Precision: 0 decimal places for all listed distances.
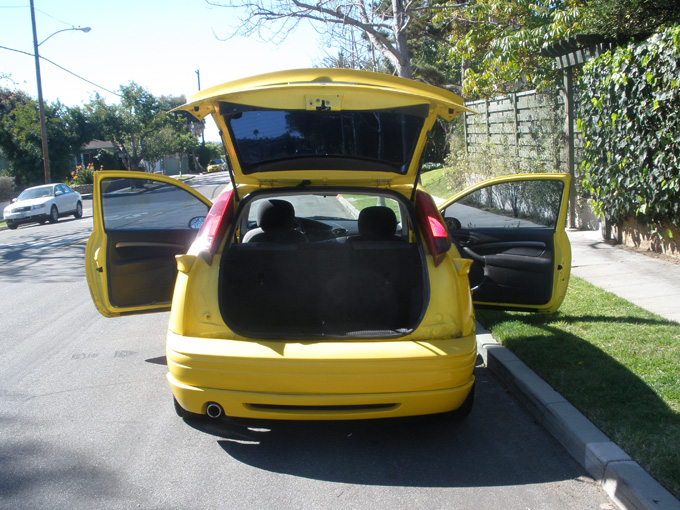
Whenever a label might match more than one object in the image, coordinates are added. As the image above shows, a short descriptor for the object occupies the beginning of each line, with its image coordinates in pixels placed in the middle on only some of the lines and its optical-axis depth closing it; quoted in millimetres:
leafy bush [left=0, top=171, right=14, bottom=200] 32156
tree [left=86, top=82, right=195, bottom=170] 45375
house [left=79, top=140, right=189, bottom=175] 52812
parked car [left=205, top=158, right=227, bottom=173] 70750
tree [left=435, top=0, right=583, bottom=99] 11383
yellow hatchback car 3602
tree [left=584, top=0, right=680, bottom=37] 8203
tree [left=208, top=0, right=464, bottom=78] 14070
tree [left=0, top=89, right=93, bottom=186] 36625
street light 26933
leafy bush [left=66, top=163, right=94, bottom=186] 41781
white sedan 22719
